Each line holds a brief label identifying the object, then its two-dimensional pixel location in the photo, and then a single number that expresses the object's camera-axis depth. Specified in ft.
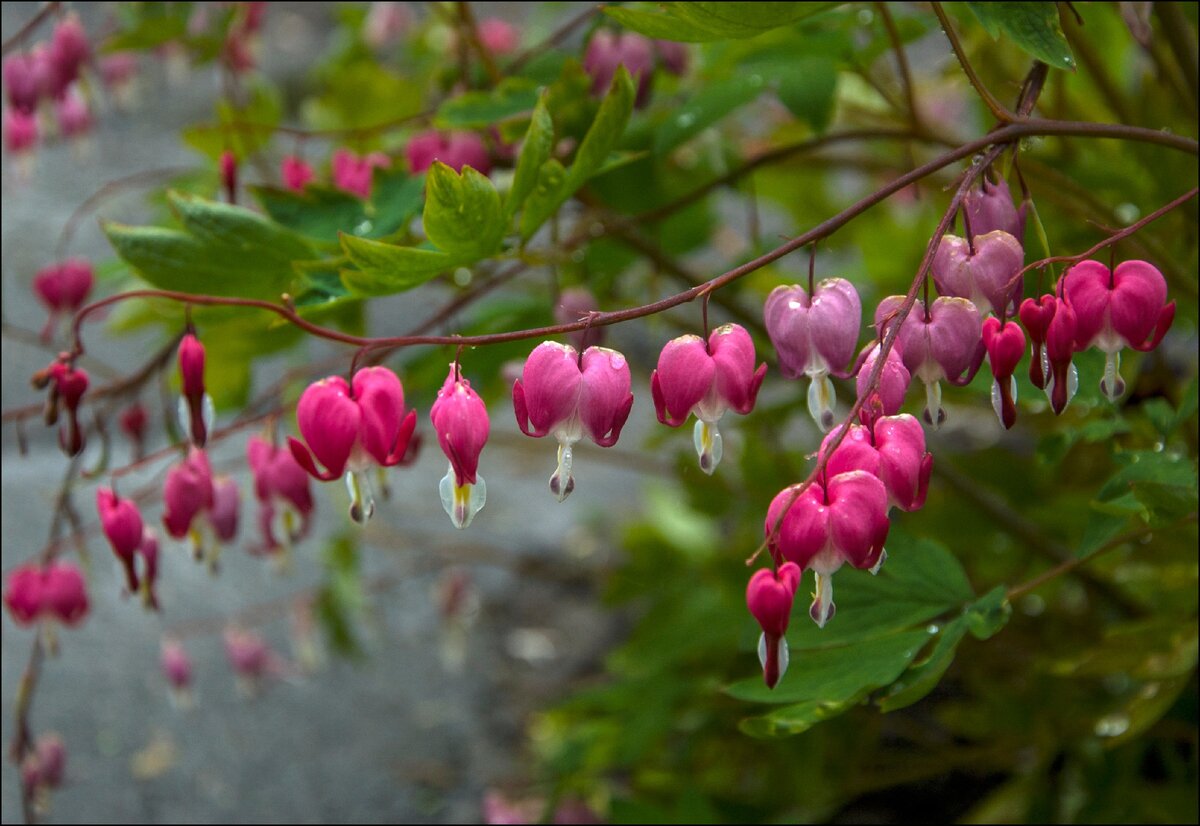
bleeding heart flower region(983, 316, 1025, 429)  2.77
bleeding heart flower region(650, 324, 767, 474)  2.79
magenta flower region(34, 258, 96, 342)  3.60
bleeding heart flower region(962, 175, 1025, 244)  2.85
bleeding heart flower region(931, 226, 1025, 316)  2.80
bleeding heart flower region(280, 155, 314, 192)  3.51
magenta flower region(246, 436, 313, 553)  3.18
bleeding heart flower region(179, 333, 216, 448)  2.92
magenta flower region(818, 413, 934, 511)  2.73
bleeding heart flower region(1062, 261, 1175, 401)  2.80
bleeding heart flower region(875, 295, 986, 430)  2.77
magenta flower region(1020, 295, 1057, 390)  2.78
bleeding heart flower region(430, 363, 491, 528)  2.80
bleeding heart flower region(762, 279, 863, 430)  2.79
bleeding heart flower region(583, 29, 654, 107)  3.45
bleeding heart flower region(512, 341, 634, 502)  2.79
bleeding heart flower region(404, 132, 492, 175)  3.37
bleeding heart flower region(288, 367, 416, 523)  2.84
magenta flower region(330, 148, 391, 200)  3.47
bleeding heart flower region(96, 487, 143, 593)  3.10
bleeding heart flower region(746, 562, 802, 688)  2.70
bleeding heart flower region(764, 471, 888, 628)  2.70
